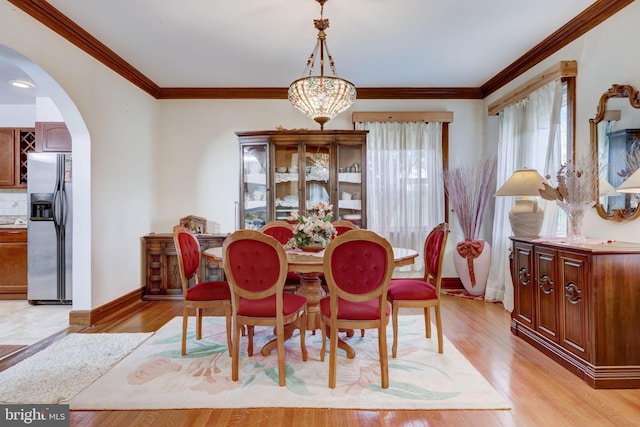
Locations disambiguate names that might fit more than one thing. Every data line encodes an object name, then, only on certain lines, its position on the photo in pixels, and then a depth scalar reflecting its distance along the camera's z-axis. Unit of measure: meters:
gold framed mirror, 2.38
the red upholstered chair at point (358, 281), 2.00
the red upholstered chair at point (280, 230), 3.33
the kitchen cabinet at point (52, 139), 3.84
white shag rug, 2.00
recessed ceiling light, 3.95
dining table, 2.15
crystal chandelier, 2.63
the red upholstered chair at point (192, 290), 2.46
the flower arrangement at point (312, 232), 2.52
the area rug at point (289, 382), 1.91
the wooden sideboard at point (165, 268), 4.16
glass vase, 2.51
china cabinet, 4.22
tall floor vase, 4.09
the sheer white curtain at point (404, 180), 4.50
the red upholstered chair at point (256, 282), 2.05
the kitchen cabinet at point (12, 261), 4.14
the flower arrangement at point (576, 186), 2.48
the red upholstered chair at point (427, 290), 2.52
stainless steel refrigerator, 3.80
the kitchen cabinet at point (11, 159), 4.46
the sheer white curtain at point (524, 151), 3.15
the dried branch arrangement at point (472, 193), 4.22
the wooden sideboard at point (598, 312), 2.10
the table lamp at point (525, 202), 2.97
